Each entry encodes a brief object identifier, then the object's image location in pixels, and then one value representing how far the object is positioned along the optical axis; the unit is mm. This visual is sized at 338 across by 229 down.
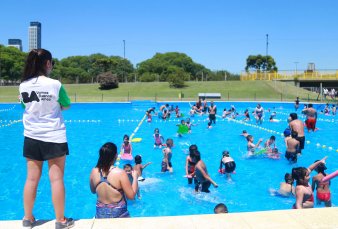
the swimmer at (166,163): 10337
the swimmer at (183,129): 16750
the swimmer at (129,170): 7016
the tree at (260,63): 71188
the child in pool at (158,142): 14133
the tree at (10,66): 67688
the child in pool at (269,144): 12320
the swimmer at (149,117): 22492
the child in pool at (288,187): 8148
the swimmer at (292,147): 11062
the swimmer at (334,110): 27283
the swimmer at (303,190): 5836
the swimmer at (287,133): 11953
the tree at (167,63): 87319
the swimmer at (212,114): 20281
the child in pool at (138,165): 8852
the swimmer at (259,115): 21688
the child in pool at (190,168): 8617
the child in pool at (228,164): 9633
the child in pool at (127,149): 11147
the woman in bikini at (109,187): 3941
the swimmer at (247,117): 23341
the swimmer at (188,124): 17736
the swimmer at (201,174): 7766
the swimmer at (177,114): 24781
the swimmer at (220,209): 5278
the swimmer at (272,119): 22909
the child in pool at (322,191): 6895
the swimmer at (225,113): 24688
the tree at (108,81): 48594
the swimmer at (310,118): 15302
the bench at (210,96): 39538
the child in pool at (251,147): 12578
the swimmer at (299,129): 11203
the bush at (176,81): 48062
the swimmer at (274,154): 12195
